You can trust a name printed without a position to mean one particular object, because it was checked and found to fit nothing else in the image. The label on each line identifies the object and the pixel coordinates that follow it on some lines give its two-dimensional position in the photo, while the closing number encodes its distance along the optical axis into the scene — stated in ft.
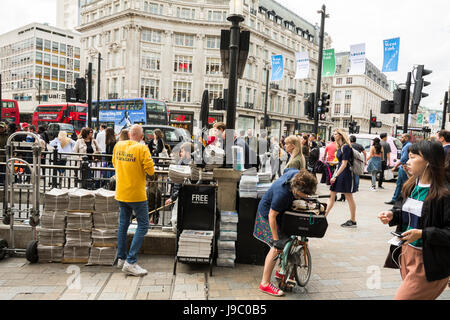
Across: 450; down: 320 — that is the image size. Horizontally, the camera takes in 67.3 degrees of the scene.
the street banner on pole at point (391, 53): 43.62
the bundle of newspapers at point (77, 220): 15.38
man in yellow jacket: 13.97
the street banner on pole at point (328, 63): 51.55
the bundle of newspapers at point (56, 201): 15.33
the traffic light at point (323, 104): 48.01
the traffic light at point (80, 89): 45.78
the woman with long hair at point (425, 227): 7.65
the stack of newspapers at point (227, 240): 15.52
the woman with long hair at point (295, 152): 17.51
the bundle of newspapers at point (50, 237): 15.34
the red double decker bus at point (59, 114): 106.32
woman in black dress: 22.90
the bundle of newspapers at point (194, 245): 14.35
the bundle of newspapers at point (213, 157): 16.07
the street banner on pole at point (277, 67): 68.69
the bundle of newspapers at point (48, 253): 15.29
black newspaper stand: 15.33
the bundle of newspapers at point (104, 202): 15.47
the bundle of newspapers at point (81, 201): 15.38
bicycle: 12.75
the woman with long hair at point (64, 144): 32.19
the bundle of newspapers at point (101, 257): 15.21
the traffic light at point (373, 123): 81.84
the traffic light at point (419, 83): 33.47
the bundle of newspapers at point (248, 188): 15.66
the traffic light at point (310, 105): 47.49
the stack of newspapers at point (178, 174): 15.21
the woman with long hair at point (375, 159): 40.14
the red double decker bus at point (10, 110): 113.09
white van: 49.60
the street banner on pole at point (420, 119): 125.29
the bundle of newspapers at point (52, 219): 15.34
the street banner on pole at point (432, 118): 114.40
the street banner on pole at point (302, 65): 55.26
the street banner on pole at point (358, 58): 48.50
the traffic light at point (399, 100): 33.71
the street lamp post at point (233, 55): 17.37
